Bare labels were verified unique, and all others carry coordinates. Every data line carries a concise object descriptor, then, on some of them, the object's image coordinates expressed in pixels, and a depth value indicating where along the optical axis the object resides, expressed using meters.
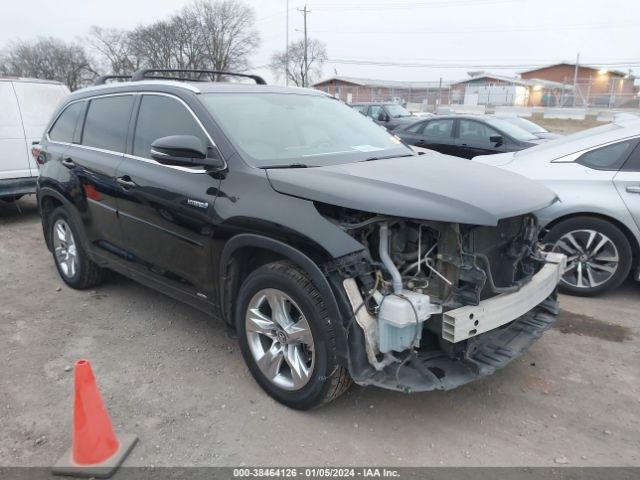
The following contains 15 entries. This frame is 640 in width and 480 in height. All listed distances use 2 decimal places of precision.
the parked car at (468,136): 9.62
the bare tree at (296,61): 64.06
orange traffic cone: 2.53
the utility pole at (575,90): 41.36
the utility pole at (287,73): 56.94
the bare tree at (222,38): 57.94
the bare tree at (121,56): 57.97
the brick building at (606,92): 40.91
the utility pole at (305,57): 54.44
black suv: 2.62
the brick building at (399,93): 51.28
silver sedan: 4.48
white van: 7.38
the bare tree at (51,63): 57.06
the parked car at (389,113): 16.19
